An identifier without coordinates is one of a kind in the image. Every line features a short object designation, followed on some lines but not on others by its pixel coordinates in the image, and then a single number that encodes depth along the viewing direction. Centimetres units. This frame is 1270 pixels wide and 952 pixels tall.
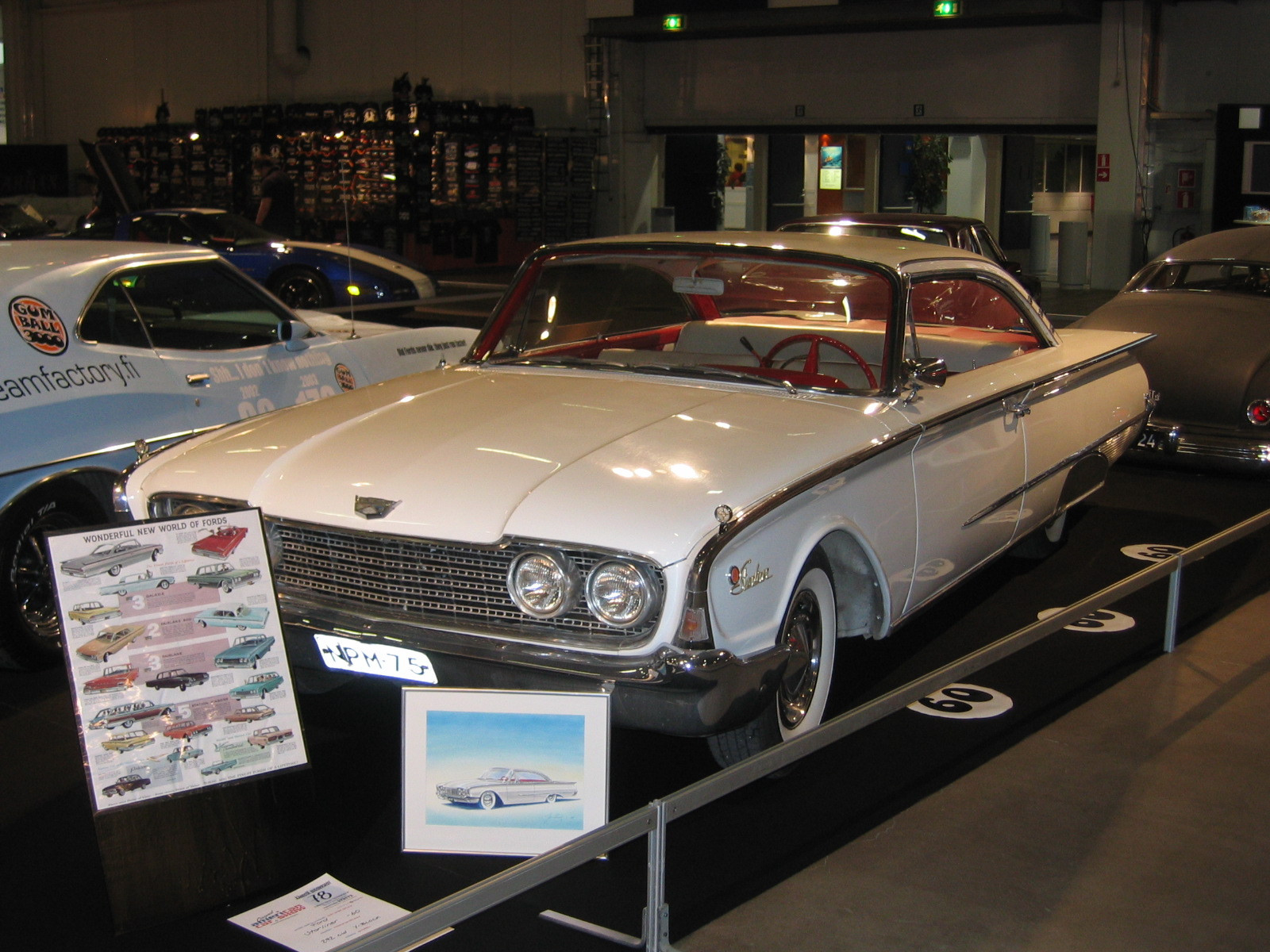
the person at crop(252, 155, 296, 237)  1481
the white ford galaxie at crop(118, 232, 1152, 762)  338
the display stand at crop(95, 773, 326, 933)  312
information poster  306
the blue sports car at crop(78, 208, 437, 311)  1339
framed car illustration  324
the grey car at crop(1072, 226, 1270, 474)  689
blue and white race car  466
